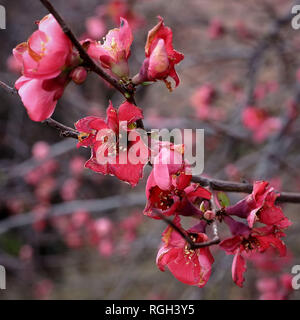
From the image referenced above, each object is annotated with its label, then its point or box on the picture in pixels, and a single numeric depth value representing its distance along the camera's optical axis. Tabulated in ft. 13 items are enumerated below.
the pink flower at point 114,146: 1.52
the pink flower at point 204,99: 4.16
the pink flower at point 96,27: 4.78
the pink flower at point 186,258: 1.53
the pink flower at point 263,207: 1.53
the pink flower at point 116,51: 1.51
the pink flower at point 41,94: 1.44
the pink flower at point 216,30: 4.13
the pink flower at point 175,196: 1.51
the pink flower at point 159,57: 1.48
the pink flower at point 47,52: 1.42
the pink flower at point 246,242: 1.54
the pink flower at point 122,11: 4.41
